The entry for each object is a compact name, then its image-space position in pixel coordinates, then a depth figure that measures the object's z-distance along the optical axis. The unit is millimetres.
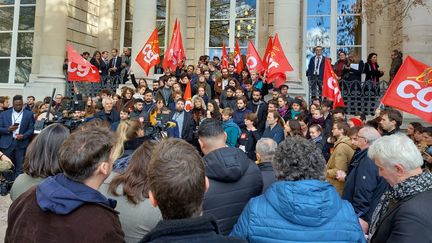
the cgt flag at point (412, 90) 6641
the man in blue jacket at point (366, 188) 4117
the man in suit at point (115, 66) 15659
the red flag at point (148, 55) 13250
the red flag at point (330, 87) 10273
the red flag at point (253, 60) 12466
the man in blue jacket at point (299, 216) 2436
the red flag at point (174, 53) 13617
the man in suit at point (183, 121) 9719
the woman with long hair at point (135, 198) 2715
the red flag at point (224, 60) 14088
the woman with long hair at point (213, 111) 10144
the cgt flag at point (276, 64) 11797
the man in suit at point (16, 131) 10215
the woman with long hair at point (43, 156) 2814
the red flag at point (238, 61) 13609
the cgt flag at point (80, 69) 13086
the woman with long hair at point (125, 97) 11133
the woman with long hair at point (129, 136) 3689
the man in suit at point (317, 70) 13227
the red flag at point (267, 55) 12394
